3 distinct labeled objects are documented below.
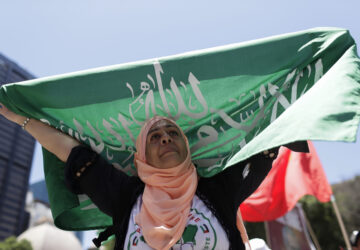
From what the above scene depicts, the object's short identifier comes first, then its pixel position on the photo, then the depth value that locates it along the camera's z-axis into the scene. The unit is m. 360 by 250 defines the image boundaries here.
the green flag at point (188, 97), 2.06
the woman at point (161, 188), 1.74
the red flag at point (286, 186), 4.18
